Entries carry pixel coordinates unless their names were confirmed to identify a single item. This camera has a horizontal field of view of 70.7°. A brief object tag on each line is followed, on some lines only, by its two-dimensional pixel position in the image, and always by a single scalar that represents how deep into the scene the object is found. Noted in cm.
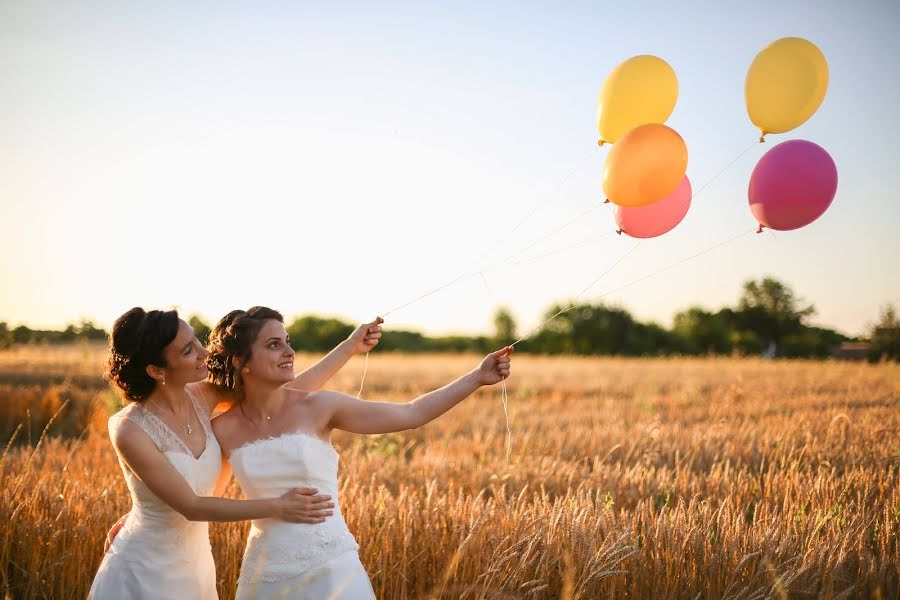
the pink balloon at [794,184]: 431
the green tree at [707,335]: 7839
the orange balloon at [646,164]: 415
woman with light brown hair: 323
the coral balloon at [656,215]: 473
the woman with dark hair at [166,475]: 313
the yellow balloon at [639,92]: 455
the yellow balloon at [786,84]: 436
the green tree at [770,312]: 7569
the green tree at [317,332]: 6172
